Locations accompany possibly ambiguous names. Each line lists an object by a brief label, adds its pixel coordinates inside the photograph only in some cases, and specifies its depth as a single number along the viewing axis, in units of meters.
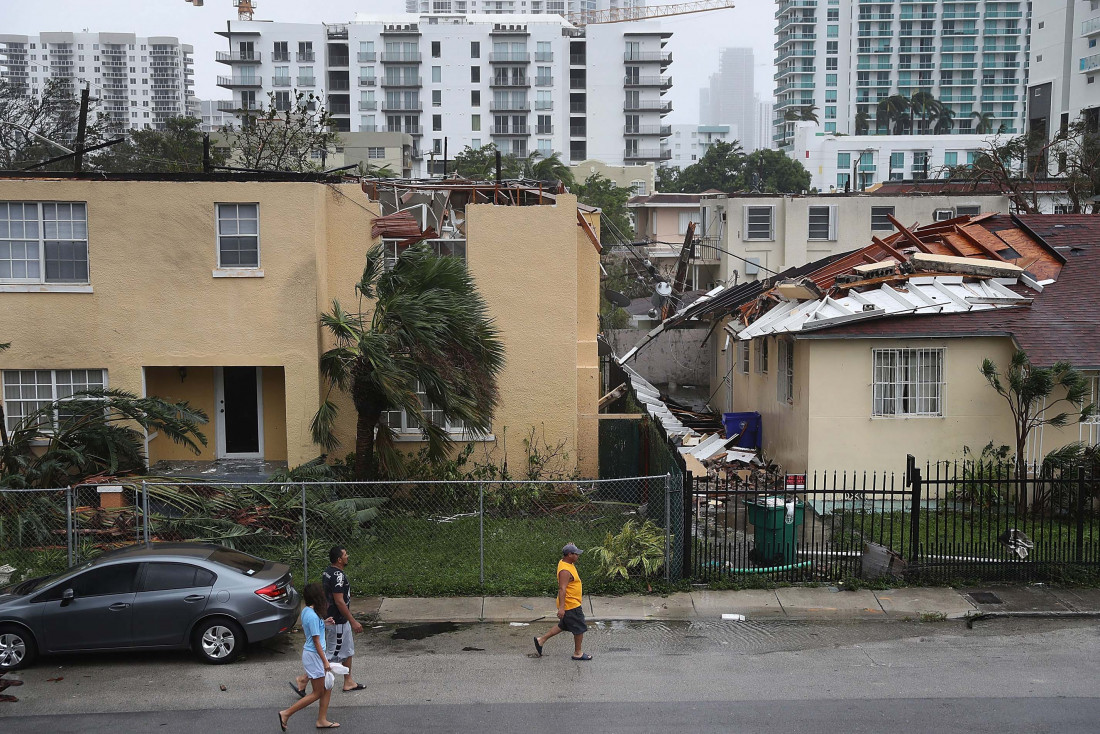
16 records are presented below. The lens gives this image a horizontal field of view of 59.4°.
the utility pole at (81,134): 17.31
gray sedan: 10.52
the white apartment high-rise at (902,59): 149.00
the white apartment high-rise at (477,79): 98.94
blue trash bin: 21.16
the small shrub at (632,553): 13.01
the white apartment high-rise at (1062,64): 77.81
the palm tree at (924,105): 127.00
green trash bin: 13.38
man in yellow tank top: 10.47
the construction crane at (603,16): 148.38
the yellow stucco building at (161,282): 17.11
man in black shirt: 9.56
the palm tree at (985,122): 122.25
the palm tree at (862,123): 128.88
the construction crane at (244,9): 121.44
